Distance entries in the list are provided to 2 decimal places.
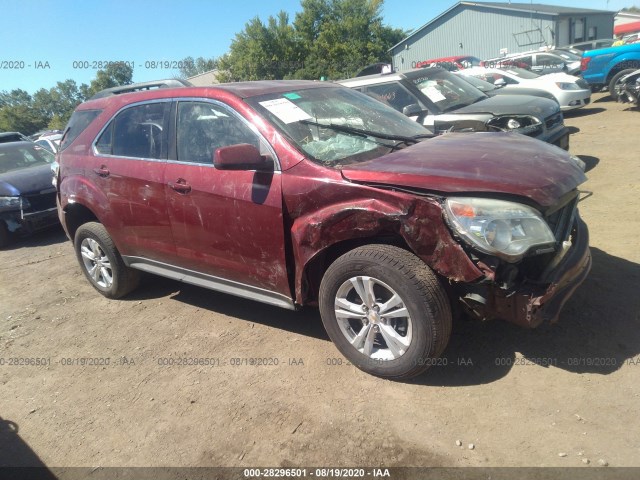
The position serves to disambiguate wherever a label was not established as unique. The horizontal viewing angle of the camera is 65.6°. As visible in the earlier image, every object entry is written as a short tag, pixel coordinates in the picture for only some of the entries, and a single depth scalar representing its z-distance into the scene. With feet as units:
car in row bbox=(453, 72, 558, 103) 29.66
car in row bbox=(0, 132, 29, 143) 36.18
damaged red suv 8.88
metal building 113.50
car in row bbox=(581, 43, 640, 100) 44.29
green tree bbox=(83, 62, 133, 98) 190.70
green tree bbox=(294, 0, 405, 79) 130.52
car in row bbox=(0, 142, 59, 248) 25.23
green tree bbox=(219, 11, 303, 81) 133.18
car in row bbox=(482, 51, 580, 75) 59.82
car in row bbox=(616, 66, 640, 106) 37.55
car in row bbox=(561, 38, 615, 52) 81.69
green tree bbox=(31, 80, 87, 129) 201.11
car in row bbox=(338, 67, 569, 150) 22.77
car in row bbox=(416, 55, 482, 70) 69.15
